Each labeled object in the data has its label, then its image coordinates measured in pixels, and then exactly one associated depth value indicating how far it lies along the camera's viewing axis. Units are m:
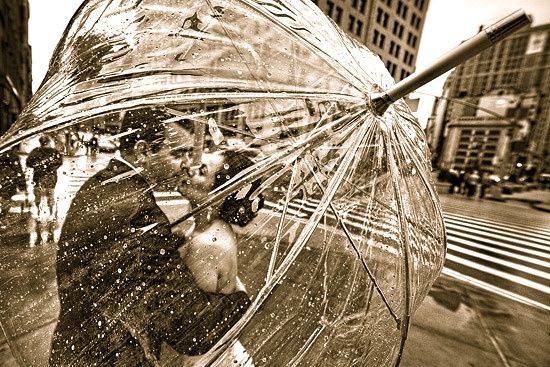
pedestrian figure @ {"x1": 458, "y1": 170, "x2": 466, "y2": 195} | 23.49
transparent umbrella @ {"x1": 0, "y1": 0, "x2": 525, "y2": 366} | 1.35
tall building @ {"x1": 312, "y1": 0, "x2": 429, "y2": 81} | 40.34
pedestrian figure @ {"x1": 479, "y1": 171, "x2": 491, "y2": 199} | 22.70
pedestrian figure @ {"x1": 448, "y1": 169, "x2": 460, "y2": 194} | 23.58
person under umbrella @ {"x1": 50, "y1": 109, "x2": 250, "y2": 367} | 1.27
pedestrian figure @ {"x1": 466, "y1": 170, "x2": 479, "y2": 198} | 22.30
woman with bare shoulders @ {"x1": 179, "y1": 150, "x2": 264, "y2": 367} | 1.38
